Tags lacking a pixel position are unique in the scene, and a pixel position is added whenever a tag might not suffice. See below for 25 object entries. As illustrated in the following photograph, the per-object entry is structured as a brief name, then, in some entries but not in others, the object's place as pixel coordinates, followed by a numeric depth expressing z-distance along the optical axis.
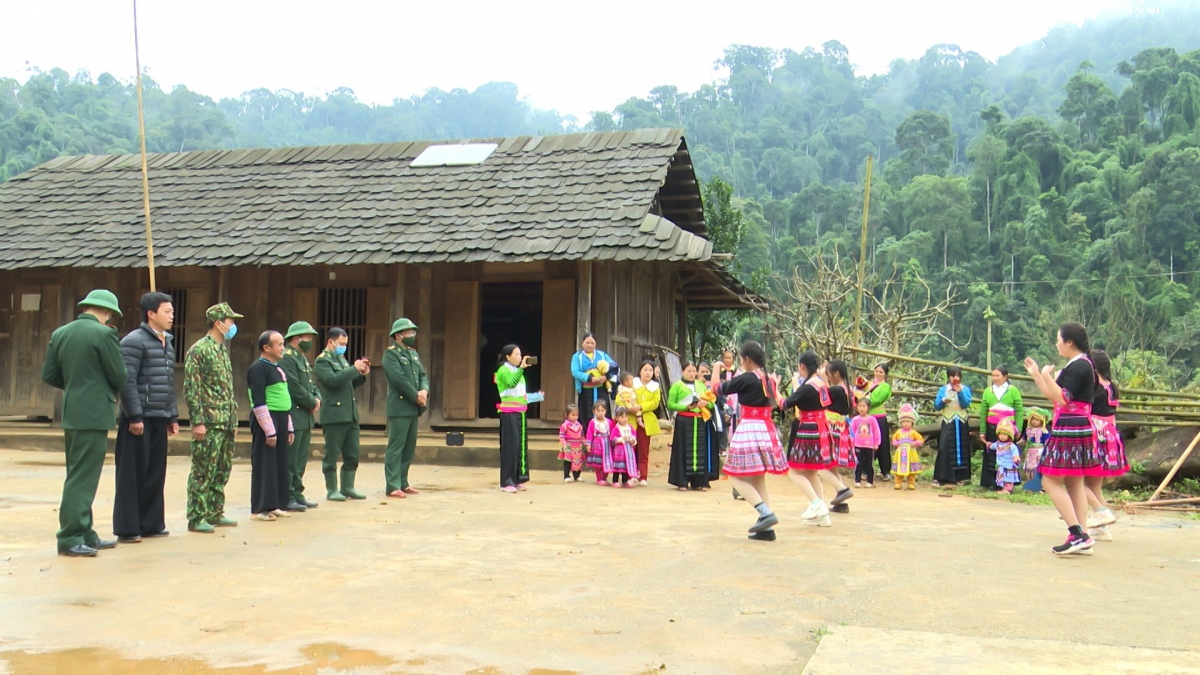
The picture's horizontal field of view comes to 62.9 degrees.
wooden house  13.55
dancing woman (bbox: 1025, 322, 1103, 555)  6.85
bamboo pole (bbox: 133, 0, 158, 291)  11.95
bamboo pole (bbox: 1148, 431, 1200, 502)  10.35
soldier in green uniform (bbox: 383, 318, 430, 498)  9.41
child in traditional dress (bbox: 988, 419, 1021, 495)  11.45
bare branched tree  16.45
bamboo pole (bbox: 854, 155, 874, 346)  16.02
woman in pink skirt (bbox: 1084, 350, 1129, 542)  7.40
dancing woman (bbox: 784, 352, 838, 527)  7.92
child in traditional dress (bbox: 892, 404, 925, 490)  11.94
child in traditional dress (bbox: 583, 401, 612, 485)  11.04
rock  10.77
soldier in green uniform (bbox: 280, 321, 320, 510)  8.52
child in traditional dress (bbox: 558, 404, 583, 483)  11.27
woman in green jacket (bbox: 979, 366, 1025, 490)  11.66
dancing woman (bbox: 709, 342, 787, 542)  7.29
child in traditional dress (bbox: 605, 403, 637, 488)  11.04
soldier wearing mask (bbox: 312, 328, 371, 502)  9.09
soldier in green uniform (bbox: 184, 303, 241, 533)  7.27
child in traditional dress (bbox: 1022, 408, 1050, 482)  11.40
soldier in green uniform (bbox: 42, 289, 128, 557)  6.19
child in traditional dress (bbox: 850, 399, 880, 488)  12.10
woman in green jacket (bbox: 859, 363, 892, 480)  12.10
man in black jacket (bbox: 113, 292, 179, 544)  6.66
